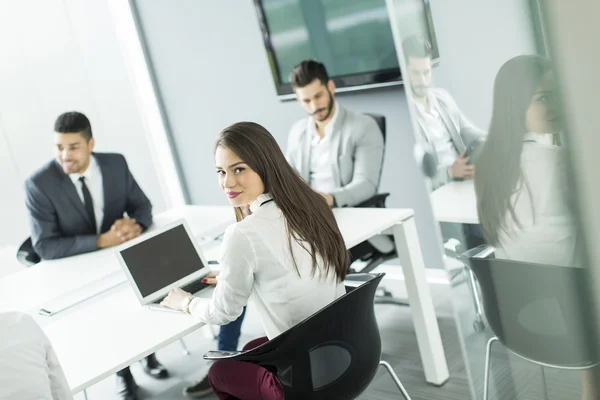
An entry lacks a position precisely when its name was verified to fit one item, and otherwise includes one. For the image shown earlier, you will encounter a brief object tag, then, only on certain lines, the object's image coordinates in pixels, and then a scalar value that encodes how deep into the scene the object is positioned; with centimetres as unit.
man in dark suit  315
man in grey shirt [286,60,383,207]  326
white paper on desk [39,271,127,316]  255
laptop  231
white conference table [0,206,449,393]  195
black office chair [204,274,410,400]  171
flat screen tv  358
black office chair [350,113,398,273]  313
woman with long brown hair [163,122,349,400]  188
